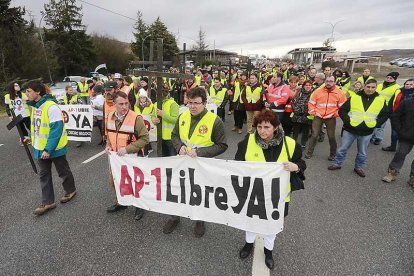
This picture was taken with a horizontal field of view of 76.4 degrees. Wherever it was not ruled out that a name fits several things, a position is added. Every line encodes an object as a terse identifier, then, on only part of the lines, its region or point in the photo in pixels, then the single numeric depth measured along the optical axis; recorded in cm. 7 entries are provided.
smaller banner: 698
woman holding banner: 267
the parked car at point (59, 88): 1358
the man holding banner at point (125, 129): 354
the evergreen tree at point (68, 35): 3525
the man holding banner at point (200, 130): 315
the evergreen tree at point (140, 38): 5056
